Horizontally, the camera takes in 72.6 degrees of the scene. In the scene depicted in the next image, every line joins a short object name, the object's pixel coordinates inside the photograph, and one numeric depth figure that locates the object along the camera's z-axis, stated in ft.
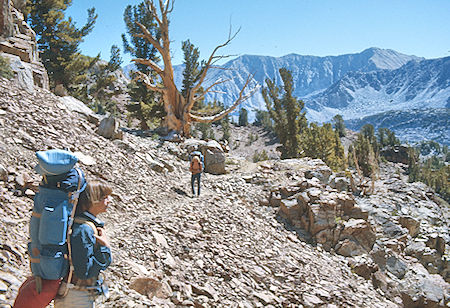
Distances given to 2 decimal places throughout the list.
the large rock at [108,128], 31.60
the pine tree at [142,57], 61.26
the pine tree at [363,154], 114.83
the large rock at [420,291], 28.71
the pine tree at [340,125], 233.76
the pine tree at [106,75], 68.08
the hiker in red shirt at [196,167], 29.25
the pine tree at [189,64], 70.44
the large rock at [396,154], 197.06
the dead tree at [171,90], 51.08
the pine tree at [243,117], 217.15
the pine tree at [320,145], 74.08
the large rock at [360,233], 30.01
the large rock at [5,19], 33.01
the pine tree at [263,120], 204.04
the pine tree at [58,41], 54.39
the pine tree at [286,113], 77.56
